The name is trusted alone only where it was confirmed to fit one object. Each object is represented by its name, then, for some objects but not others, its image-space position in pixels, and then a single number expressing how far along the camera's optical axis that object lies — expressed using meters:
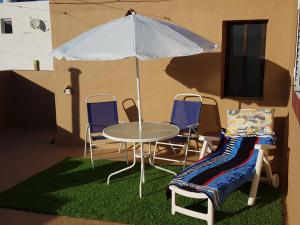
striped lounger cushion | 2.94
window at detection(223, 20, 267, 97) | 4.77
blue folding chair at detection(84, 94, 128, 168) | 4.90
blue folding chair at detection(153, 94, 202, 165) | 4.57
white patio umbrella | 3.19
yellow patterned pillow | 4.16
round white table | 3.59
